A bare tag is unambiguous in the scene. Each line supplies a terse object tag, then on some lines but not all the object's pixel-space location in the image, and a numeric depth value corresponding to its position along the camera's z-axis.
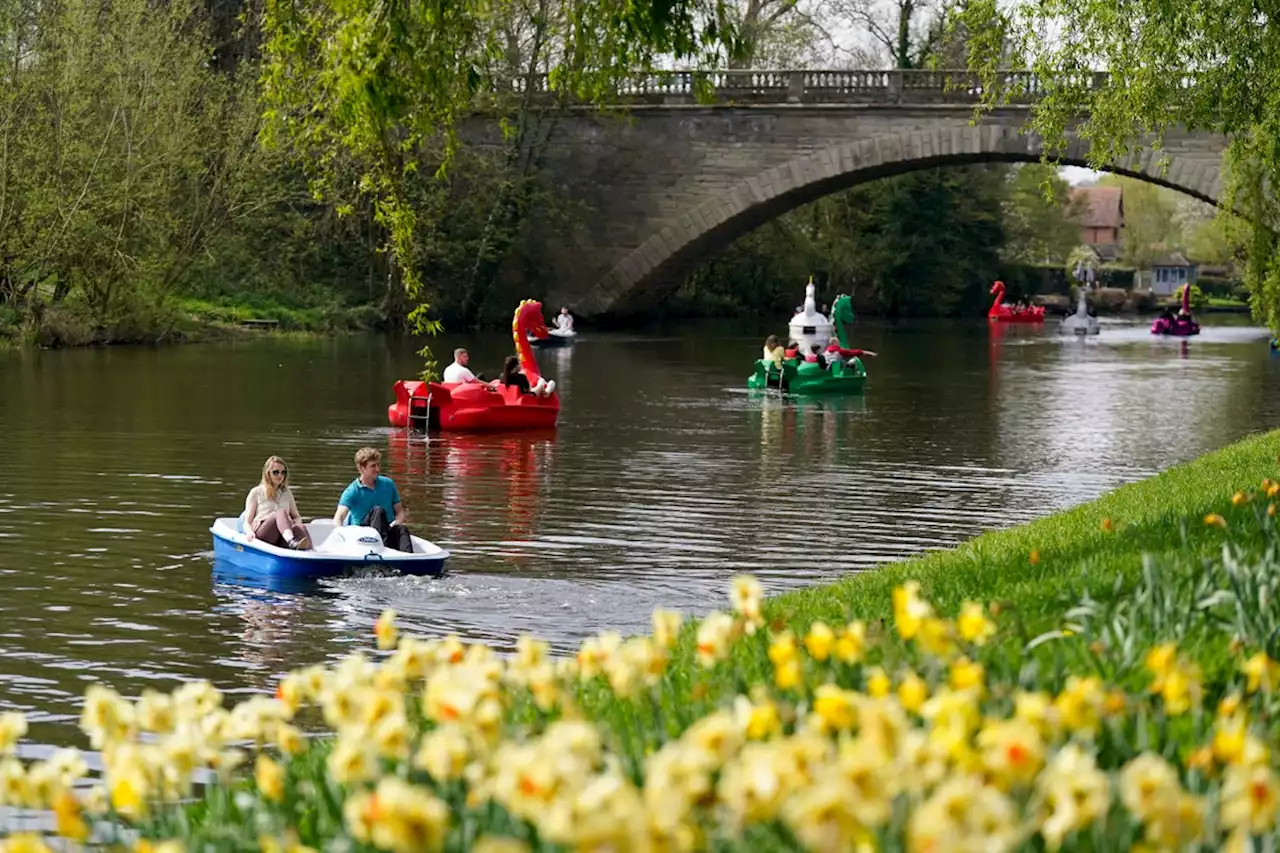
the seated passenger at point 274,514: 24.63
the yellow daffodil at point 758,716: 7.29
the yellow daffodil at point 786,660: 7.85
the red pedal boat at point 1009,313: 122.78
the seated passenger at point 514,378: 46.43
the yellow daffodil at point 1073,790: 6.65
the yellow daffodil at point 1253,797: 6.61
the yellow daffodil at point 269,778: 8.29
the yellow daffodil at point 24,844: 7.16
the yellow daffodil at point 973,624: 8.06
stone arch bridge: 86.65
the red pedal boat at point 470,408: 45.20
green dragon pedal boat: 58.21
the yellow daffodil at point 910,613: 7.90
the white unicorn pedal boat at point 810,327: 67.68
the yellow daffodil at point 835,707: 7.34
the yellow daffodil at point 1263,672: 8.46
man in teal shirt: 25.32
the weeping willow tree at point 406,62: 19.52
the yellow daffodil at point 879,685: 7.81
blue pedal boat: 23.86
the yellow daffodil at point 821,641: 8.43
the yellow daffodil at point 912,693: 7.47
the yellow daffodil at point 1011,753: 6.79
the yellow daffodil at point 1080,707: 7.48
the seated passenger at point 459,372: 47.53
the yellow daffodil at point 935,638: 7.99
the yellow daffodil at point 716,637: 8.70
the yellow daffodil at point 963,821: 6.17
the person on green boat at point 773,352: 58.82
